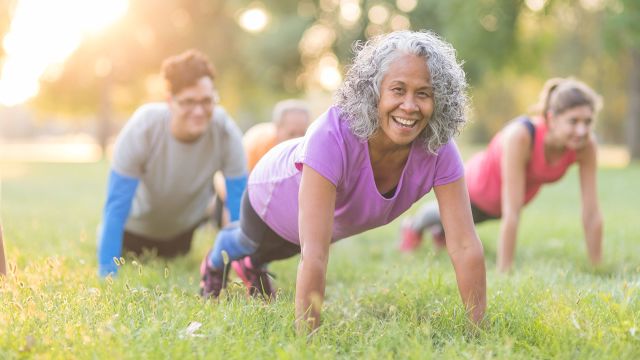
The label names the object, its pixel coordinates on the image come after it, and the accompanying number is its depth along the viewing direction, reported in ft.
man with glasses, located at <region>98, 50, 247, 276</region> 16.90
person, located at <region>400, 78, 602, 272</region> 18.06
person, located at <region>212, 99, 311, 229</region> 21.72
